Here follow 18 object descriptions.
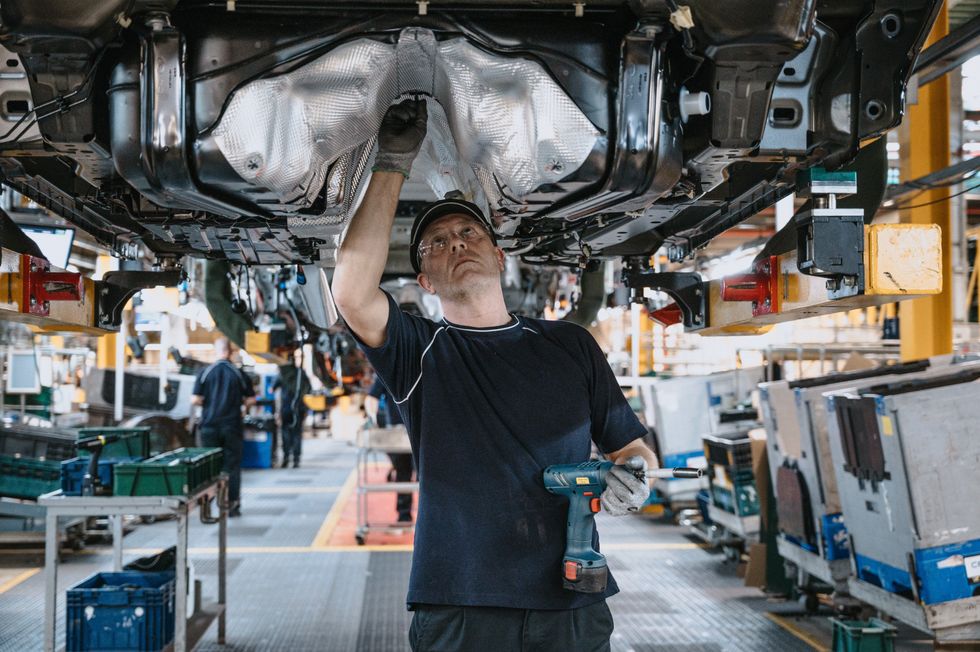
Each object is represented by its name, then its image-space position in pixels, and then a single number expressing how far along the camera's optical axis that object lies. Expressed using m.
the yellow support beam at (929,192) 6.96
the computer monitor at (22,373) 9.74
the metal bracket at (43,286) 2.69
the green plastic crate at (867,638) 3.89
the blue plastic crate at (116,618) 3.90
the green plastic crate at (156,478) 4.02
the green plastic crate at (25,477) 6.75
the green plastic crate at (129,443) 5.11
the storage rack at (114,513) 3.92
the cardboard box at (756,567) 5.80
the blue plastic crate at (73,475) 4.27
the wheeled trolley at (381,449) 7.28
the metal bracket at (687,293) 3.16
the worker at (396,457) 8.12
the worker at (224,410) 8.42
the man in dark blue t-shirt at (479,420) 1.97
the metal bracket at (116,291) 3.31
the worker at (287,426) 13.72
